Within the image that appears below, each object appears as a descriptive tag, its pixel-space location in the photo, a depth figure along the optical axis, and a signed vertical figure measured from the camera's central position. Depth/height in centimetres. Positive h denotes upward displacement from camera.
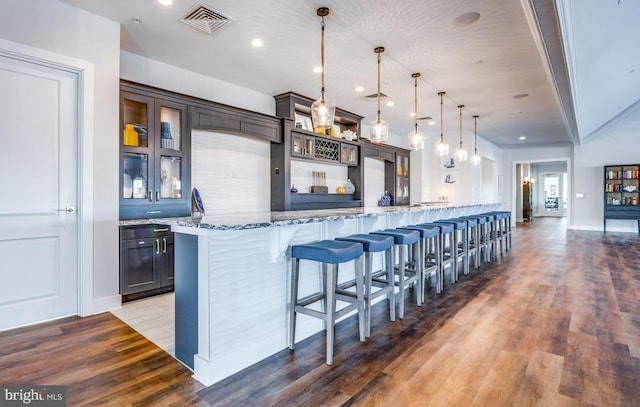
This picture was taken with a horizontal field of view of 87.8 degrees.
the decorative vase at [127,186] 347 +15
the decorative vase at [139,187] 361 +15
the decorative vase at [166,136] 383 +75
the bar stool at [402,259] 306 -59
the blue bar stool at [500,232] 608 -58
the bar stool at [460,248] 423 -61
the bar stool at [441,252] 389 -62
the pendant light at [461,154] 611 +86
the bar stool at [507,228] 672 -56
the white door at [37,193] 277 +6
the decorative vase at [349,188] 688 +26
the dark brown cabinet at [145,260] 341 -65
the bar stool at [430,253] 354 -56
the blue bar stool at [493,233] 583 -57
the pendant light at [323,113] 354 +94
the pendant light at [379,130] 424 +90
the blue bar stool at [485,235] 546 -58
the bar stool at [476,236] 486 -54
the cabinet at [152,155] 354 +51
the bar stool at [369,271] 269 -62
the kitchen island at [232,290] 202 -60
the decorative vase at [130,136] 353 +69
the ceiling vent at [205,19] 307 +176
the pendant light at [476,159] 698 +88
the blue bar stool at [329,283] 222 -60
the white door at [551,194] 1667 +32
